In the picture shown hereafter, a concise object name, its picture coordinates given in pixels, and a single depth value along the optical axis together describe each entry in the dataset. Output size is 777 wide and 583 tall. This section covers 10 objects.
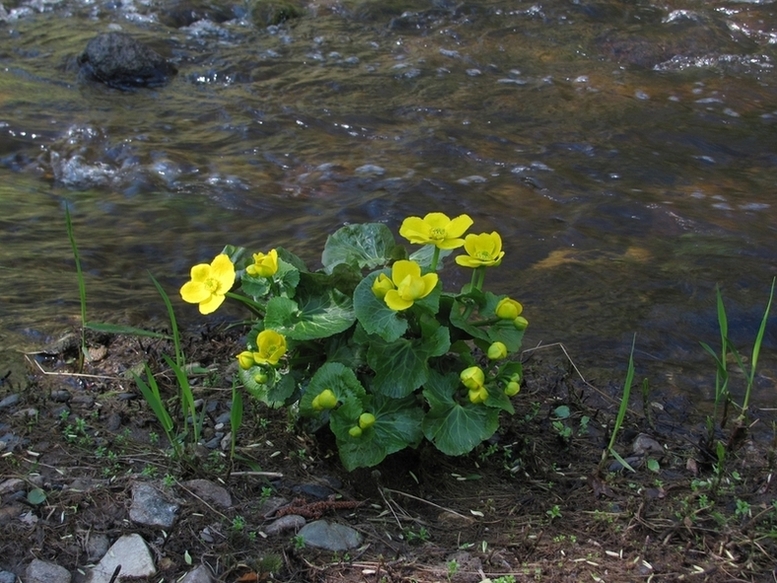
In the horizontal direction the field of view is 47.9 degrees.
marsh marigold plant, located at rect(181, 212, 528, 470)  2.11
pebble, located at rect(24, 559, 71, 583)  1.85
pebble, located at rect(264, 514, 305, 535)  2.06
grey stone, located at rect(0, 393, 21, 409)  2.54
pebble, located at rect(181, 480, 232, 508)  2.13
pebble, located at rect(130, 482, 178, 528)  2.03
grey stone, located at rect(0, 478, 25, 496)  2.10
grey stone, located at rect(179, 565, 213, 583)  1.88
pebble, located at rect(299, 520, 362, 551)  2.03
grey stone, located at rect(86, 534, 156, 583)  1.89
